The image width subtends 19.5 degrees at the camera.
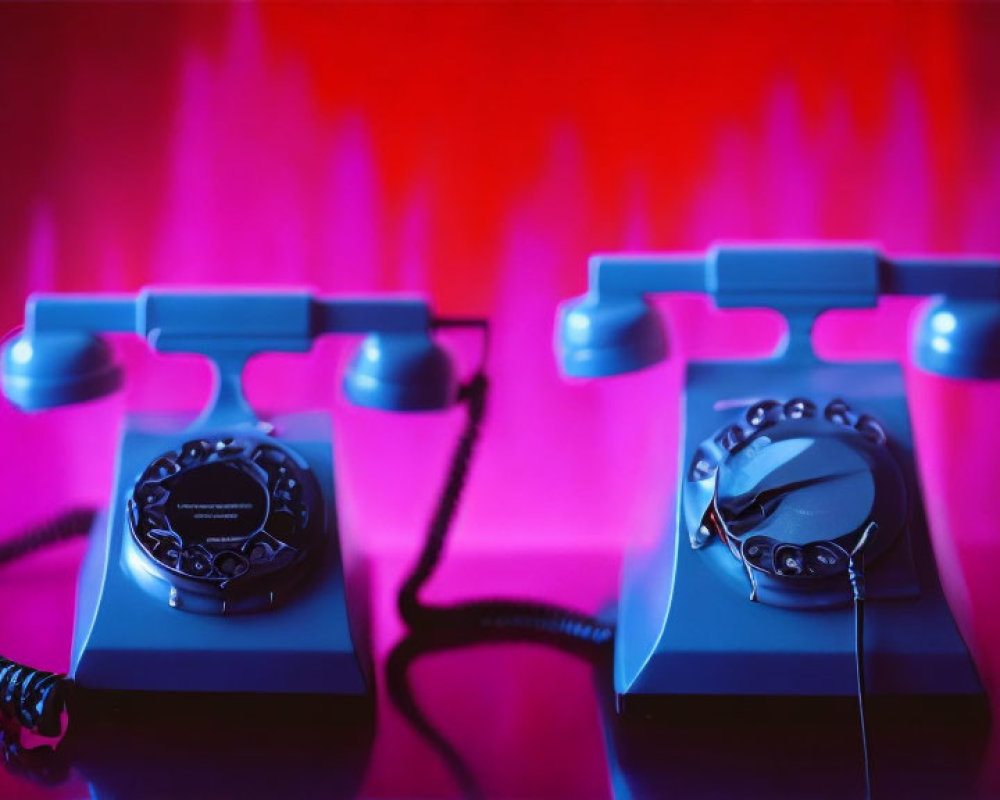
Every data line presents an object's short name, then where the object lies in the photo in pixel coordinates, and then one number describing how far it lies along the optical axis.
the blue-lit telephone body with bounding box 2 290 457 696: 1.24
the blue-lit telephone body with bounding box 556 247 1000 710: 1.23
